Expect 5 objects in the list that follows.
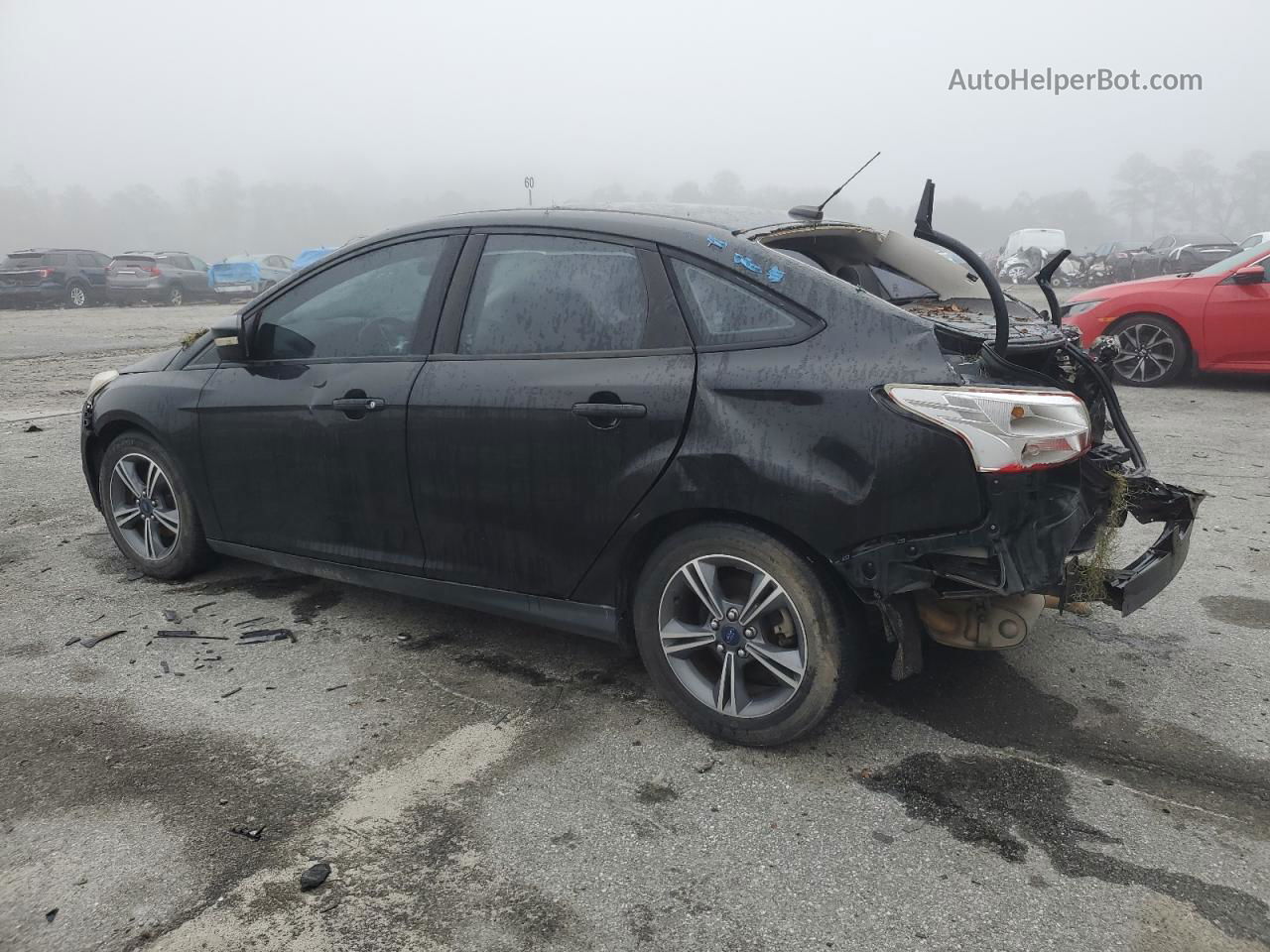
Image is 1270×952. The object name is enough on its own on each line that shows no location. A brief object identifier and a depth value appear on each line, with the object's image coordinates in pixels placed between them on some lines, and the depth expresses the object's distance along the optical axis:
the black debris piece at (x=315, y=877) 2.50
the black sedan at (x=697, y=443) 2.78
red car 9.27
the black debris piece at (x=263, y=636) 4.01
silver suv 27.11
